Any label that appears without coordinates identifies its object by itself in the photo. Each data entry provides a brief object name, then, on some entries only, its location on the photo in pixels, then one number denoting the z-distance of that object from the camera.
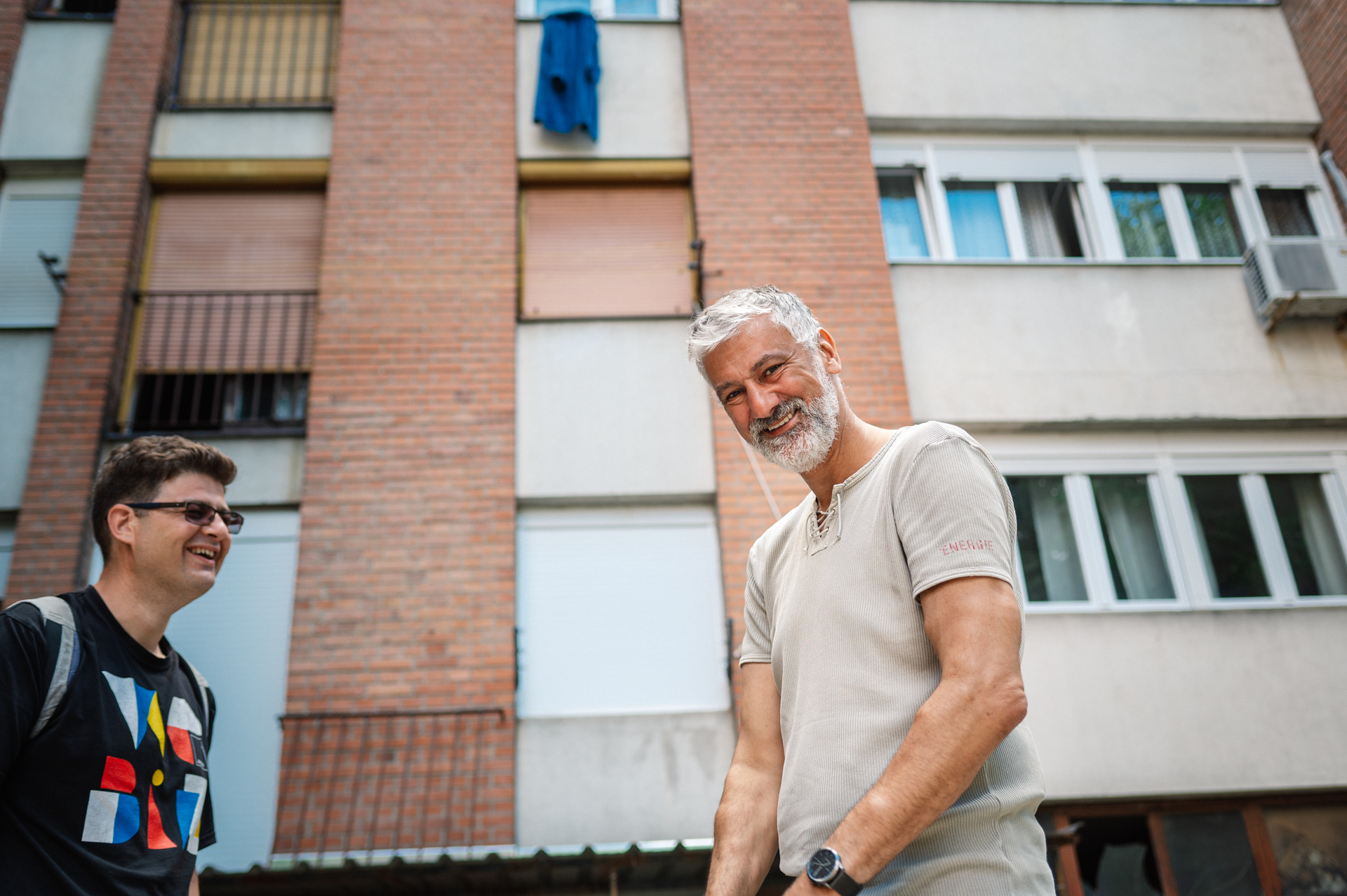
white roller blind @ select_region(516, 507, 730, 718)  6.33
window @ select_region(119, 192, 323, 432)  7.08
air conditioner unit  7.38
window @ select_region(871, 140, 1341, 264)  8.00
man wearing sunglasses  1.97
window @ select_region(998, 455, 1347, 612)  6.94
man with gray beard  1.31
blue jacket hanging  7.66
